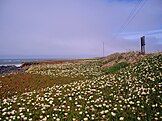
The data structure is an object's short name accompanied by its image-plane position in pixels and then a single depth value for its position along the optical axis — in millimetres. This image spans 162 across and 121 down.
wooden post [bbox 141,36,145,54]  18338
